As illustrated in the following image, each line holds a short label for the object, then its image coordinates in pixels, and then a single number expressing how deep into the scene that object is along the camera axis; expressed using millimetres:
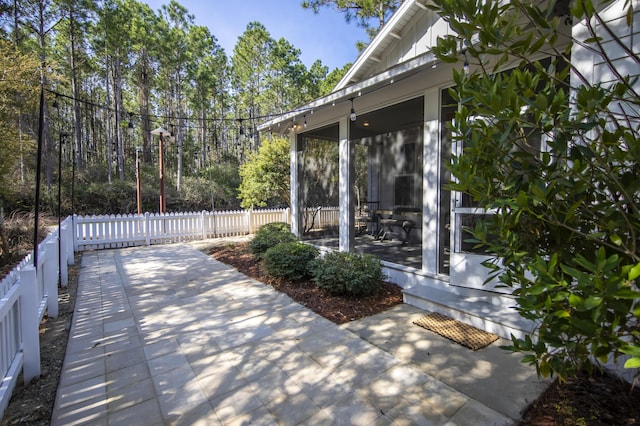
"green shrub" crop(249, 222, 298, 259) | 5695
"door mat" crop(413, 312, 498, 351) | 2631
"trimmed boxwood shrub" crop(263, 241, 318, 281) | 4477
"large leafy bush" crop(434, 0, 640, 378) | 995
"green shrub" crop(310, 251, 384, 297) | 3667
